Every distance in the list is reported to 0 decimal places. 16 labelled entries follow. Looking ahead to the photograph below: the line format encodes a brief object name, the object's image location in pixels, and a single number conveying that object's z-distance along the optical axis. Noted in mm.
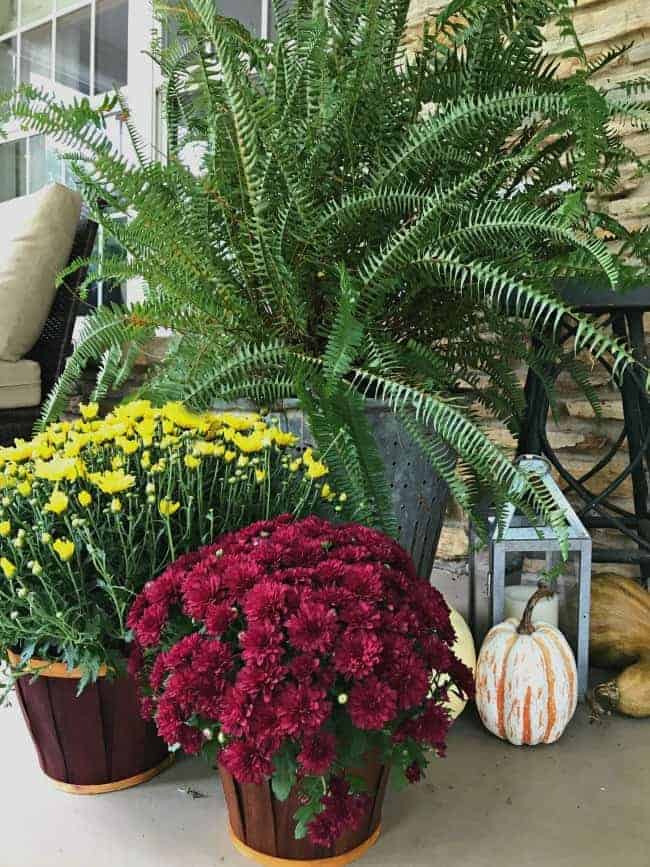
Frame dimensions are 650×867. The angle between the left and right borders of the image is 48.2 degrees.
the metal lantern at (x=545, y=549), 1039
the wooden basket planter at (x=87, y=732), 798
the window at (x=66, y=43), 2625
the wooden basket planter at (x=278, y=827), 682
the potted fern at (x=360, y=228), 857
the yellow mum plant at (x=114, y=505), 760
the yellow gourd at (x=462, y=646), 1023
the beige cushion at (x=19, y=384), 1687
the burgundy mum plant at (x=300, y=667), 590
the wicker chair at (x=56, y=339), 1775
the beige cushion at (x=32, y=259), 1714
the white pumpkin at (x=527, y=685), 925
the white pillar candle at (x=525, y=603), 1072
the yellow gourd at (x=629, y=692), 1018
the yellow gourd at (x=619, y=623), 1115
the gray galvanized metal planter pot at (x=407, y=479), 1001
